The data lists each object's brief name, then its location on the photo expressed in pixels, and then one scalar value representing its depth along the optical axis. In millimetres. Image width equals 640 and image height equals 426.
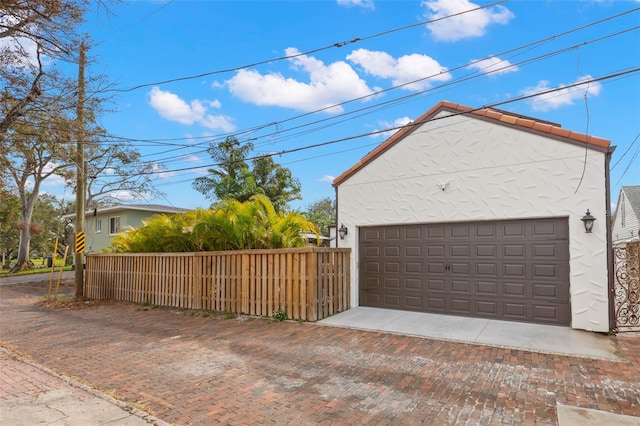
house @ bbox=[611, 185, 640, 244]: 17812
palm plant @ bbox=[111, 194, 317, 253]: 9422
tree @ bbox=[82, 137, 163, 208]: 22938
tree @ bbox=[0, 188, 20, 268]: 26734
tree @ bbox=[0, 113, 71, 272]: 8500
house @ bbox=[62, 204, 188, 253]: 22344
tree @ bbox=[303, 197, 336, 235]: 40272
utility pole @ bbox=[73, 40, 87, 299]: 11977
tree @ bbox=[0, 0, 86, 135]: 5770
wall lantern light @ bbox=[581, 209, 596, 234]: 6645
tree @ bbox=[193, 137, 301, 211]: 21406
